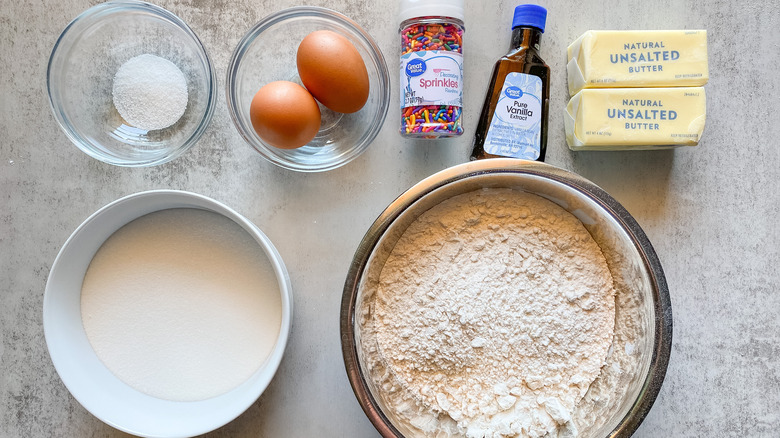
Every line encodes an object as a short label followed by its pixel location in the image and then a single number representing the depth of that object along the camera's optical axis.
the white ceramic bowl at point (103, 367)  0.49
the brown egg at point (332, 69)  0.48
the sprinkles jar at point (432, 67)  0.50
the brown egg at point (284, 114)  0.48
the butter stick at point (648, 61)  0.50
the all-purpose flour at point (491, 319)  0.46
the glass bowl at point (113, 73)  0.53
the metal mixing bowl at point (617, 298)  0.45
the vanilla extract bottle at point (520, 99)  0.51
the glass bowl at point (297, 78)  0.53
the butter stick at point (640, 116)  0.50
